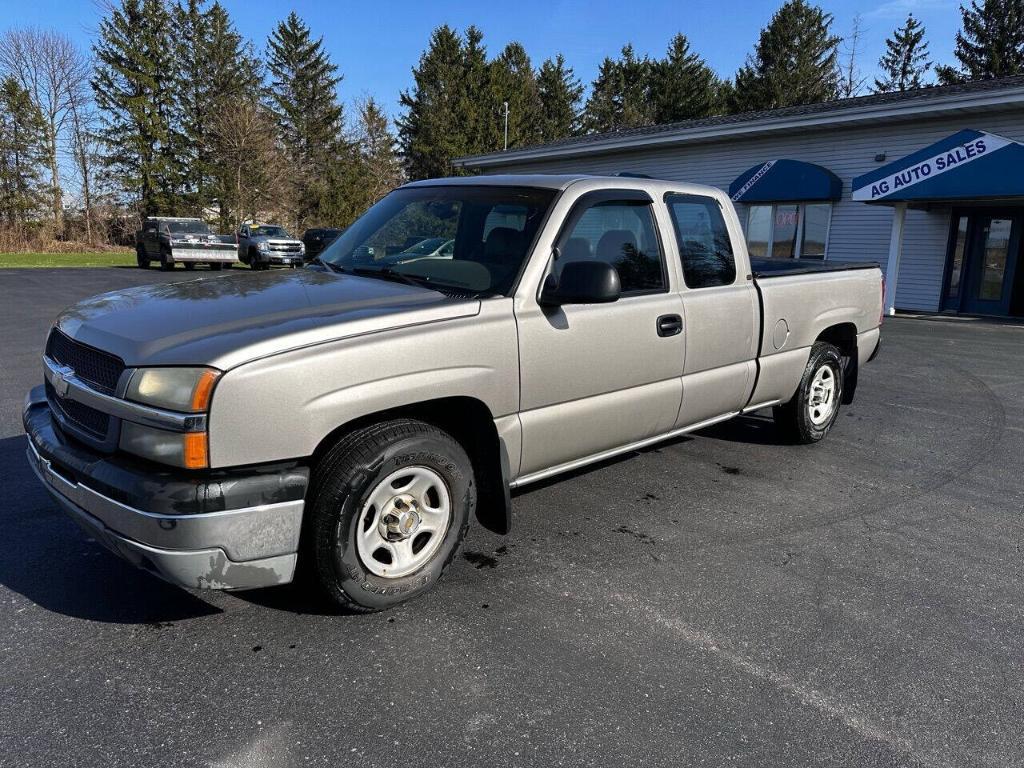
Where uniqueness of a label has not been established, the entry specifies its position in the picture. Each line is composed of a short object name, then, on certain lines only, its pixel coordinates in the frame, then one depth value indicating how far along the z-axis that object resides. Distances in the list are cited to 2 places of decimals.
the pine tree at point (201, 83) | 47.81
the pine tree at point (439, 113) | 52.31
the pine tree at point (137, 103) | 47.00
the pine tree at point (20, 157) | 42.62
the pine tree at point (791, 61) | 46.41
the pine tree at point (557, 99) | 61.66
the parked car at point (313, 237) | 28.28
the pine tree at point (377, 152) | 48.09
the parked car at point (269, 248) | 27.73
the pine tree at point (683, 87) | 51.81
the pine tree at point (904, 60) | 51.03
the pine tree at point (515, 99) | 53.88
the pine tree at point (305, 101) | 56.41
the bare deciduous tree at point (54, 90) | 44.62
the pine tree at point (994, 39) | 42.56
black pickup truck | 25.75
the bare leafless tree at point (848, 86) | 49.62
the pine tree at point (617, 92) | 60.69
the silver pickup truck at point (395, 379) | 2.57
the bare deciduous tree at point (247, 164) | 43.38
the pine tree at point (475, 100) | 52.44
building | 14.96
